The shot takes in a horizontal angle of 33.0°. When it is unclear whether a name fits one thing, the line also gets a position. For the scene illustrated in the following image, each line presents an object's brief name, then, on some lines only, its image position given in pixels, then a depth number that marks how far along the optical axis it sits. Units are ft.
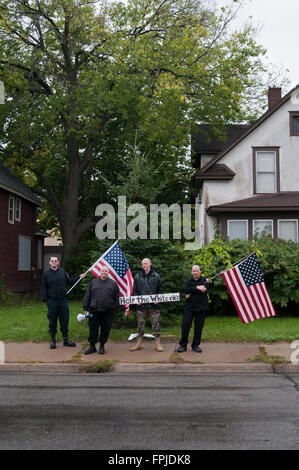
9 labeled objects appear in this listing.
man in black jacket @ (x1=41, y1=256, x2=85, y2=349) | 36.94
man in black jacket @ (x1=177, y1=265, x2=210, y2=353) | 35.53
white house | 74.08
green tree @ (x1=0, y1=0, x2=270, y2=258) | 75.66
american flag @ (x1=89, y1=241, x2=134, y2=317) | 39.22
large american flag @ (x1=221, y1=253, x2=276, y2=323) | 38.47
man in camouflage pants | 36.35
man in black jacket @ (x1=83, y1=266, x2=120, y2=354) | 34.94
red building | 85.56
